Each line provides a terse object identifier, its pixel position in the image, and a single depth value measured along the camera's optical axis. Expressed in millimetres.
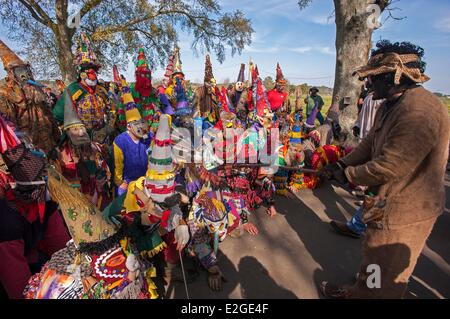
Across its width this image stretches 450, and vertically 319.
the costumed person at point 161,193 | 2043
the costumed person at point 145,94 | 4738
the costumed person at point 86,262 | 1674
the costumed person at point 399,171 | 1774
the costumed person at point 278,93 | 7066
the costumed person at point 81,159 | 2916
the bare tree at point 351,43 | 5859
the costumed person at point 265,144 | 4117
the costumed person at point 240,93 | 7884
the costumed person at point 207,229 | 2887
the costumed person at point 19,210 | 1632
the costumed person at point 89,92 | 4309
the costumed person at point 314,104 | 7504
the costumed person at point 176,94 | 5379
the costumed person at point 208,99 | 5129
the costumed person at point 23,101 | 3672
